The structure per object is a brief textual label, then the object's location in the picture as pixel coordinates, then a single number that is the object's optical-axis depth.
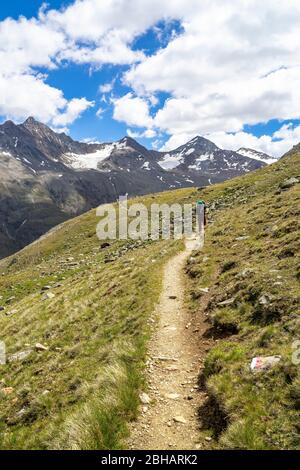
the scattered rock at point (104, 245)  61.07
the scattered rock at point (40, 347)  22.45
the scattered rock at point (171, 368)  14.80
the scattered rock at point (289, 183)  46.09
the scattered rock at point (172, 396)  12.95
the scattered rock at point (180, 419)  11.64
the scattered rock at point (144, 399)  12.58
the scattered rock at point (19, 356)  22.33
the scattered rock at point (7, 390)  18.77
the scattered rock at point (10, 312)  36.56
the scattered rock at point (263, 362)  12.27
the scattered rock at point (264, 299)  16.83
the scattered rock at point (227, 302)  18.85
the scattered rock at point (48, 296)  36.07
